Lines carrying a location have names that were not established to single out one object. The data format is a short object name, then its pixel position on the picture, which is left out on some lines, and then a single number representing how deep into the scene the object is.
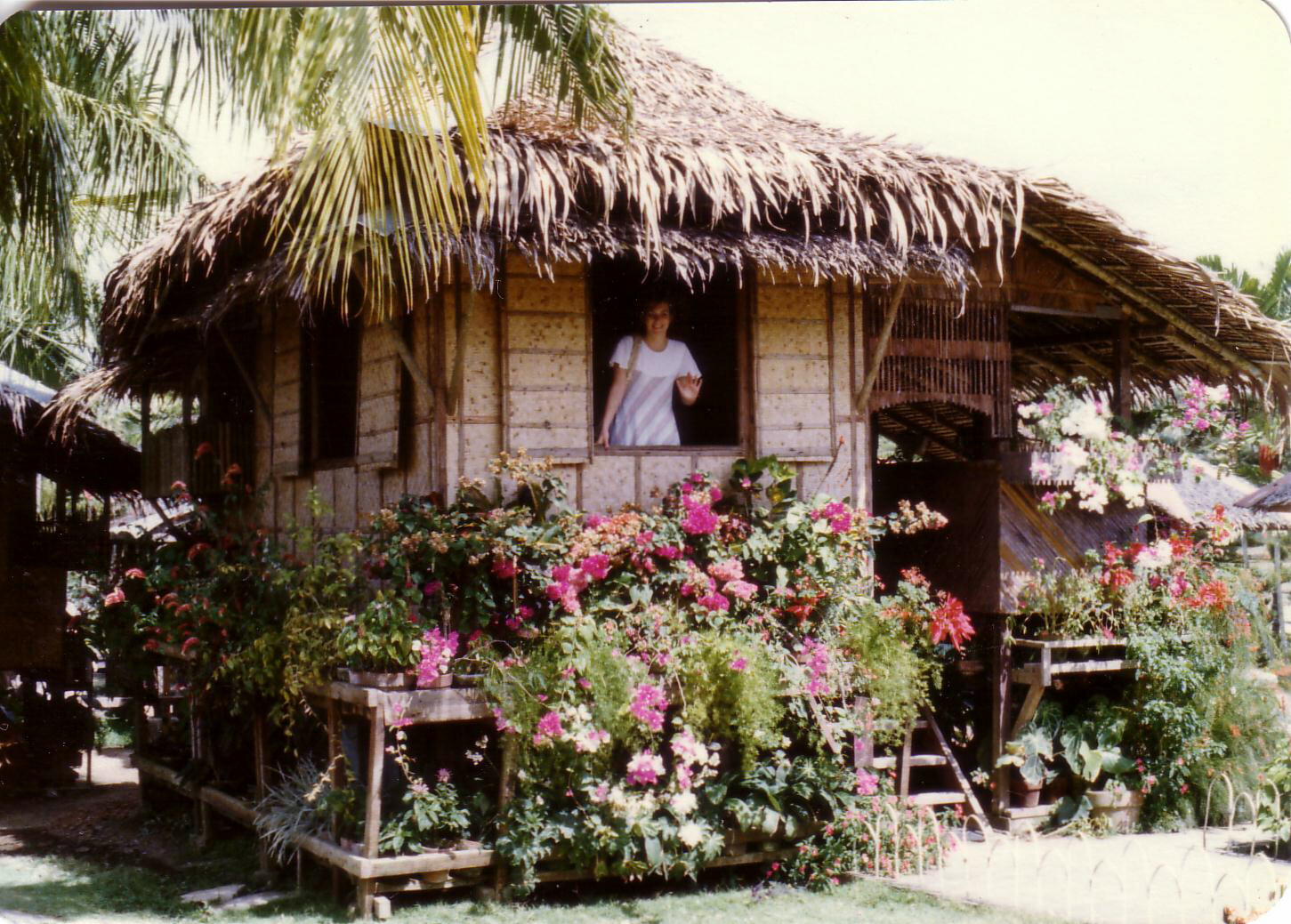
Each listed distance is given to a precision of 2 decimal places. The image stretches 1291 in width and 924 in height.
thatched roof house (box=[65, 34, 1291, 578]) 6.81
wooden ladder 7.41
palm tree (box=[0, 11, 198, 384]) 6.69
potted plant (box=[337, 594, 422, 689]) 6.14
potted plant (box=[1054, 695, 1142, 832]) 7.92
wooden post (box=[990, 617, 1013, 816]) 8.25
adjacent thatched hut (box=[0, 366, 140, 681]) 12.02
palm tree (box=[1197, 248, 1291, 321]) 8.96
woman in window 7.58
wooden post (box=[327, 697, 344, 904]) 6.48
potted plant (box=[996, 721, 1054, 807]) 8.03
